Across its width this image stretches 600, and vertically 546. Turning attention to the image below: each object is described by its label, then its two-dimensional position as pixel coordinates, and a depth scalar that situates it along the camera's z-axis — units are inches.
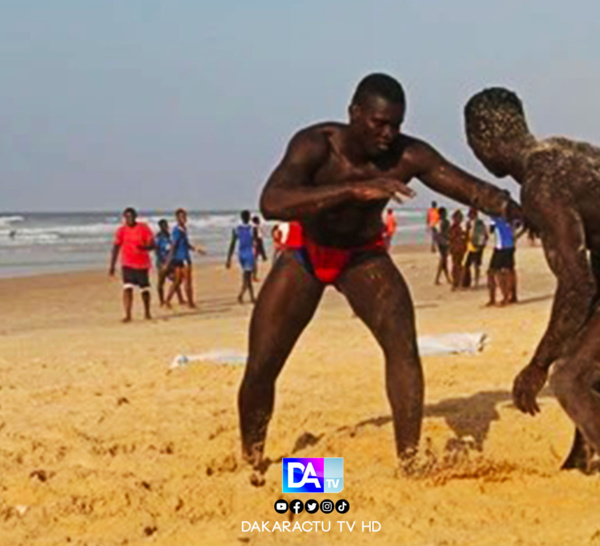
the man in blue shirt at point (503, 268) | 661.9
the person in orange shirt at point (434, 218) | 1073.8
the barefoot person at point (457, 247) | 848.9
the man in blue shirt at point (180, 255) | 705.6
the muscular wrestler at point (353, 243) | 209.2
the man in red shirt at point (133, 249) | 627.8
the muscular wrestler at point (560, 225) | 182.7
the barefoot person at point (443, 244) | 927.0
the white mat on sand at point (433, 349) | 383.2
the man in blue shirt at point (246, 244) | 738.8
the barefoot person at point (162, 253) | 725.3
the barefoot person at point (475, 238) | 792.9
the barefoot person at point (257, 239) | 776.0
